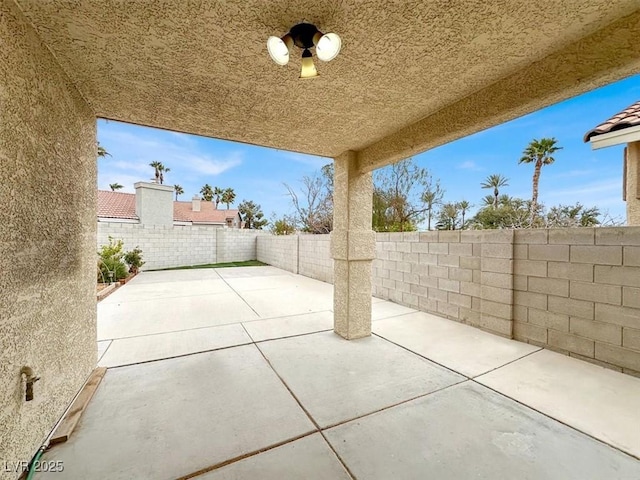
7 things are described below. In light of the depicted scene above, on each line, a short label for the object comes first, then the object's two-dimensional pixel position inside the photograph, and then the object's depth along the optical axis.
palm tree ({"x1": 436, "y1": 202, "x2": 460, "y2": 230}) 10.56
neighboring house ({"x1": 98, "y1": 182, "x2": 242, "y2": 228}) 13.96
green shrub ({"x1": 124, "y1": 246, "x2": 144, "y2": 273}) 9.12
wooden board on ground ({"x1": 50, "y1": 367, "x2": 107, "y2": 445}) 1.72
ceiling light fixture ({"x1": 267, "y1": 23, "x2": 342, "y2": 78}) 1.44
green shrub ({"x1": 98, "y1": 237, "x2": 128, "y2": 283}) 6.95
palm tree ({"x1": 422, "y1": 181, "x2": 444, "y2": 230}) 10.44
